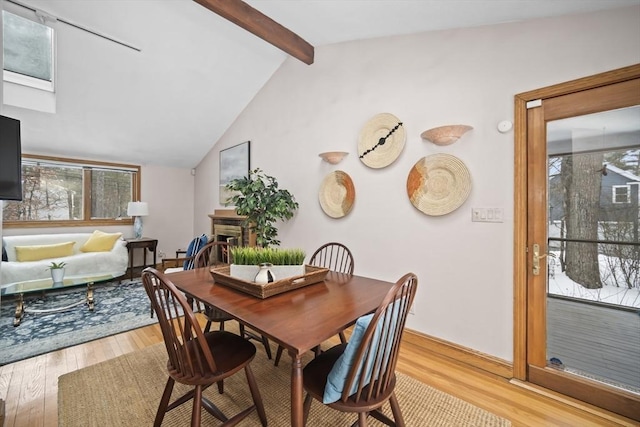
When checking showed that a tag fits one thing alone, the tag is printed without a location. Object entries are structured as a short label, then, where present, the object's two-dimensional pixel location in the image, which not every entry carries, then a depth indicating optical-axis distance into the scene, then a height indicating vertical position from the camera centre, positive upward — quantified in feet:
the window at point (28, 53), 10.02 +6.51
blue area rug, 7.72 -3.79
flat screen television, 5.09 +1.08
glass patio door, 5.25 -0.69
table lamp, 15.48 +0.12
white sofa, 11.16 -2.20
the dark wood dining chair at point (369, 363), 3.38 -2.01
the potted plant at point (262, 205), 10.42 +0.35
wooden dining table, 3.21 -1.50
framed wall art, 14.12 +2.82
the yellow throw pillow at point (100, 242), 14.11 -1.50
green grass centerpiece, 5.10 -0.98
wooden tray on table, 4.64 -1.30
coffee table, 8.89 -2.61
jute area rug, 5.01 -3.89
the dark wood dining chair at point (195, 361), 3.94 -2.45
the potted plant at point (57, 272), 9.62 -2.12
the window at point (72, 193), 13.58 +1.19
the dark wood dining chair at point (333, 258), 9.46 -1.67
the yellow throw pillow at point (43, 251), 12.16 -1.78
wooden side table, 14.96 -1.81
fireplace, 13.38 -0.86
